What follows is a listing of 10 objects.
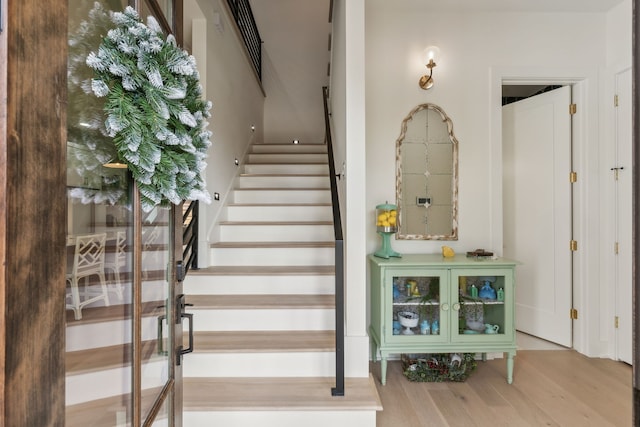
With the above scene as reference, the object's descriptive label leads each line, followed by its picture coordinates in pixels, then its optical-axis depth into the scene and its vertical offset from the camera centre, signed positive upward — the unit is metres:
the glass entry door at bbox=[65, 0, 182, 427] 0.65 -0.15
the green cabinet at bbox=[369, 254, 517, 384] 2.52 -0.74
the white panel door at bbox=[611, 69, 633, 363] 2.82 +0.03
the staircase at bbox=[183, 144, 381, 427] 1.82 -0.79
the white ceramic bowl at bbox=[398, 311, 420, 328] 2.53 -0.82
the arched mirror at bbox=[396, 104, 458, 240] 3.02 +0.37
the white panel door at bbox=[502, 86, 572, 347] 3.12 +0.06
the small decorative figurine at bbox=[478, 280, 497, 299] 2.63 -0.63
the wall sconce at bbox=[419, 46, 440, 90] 2.95 +1.41
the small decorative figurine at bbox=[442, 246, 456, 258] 2.78 -0.33
